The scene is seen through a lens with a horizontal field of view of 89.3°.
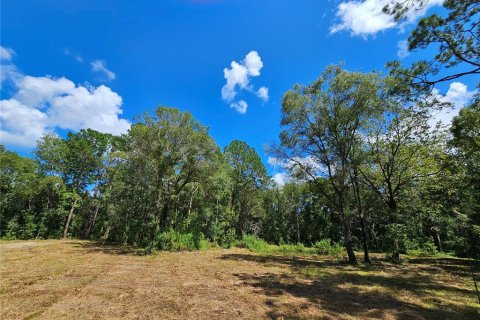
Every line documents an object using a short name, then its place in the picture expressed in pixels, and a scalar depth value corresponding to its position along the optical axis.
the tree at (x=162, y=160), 17.02
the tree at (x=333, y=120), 13.55
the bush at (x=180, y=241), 17.61
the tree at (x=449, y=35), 7.06
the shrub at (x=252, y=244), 22.70
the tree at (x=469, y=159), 11.77
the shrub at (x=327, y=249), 20.50
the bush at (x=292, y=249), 22.69
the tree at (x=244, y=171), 32.53
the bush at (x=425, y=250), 19.31
